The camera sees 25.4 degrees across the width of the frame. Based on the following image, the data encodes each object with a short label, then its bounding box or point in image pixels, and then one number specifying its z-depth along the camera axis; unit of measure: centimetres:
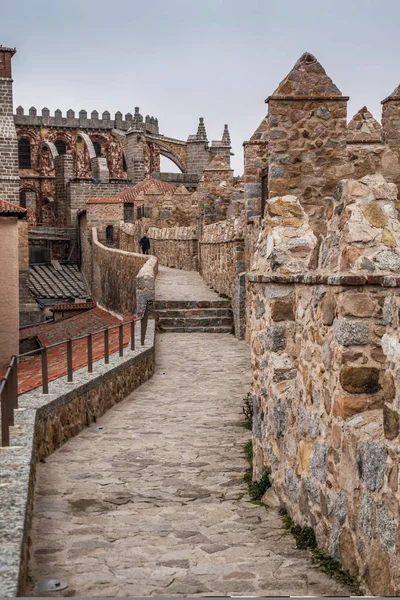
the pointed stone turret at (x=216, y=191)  2880
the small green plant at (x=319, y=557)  501
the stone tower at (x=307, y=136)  1241
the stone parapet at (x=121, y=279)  1944
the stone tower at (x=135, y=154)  5294
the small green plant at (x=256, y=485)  713
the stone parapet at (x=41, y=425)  475
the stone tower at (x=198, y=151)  5884
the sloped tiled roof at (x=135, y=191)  3778
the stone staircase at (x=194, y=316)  1984
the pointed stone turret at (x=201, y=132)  5978
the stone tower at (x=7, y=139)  3516
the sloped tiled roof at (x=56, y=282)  3684
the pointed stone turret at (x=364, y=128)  1358
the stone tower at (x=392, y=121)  1292
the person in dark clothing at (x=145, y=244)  3400
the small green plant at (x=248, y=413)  1012
